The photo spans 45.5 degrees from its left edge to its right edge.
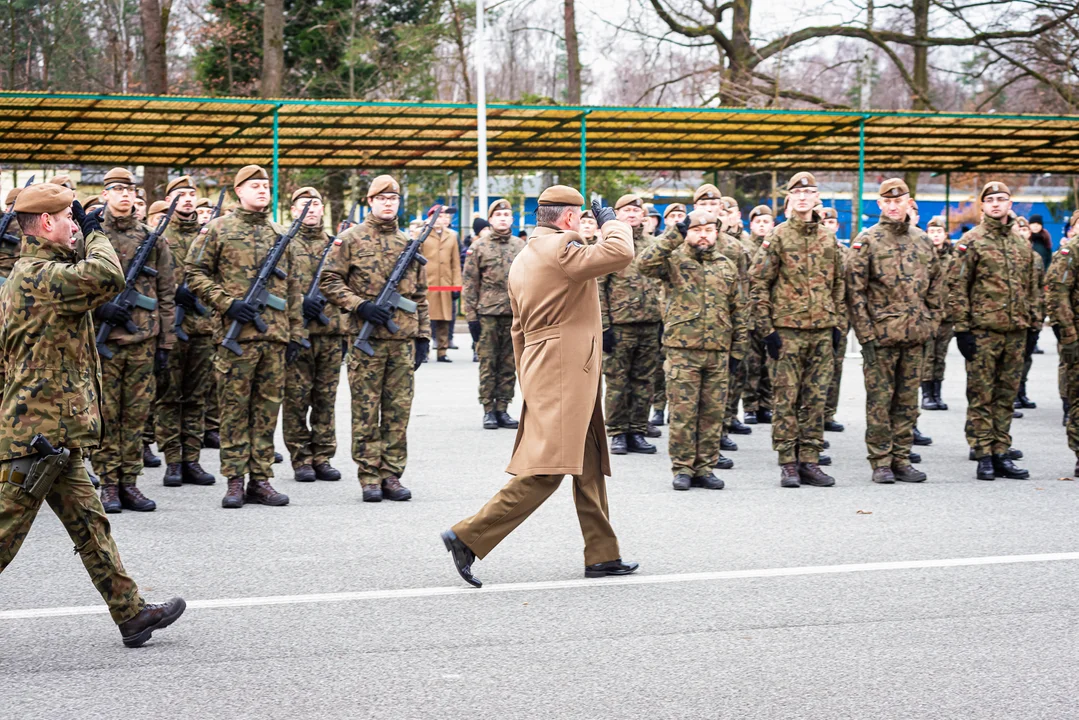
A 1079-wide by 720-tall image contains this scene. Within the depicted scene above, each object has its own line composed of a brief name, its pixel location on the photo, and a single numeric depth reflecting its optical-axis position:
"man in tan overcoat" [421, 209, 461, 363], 19.69
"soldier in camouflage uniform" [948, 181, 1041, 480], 9.71
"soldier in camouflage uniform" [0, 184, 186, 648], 5.25
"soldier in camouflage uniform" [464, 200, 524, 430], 12.97
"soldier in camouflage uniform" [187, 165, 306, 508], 8.55
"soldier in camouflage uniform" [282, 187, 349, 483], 9.98
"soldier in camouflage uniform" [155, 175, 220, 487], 9.72
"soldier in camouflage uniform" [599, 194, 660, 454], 11.38
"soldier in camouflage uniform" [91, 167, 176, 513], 8.45
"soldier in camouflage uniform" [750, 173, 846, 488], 9.38
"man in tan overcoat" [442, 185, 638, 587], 6.34
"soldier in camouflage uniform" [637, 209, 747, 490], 9.33
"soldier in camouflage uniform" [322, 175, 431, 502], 8.80
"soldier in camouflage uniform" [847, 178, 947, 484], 9.48
